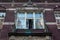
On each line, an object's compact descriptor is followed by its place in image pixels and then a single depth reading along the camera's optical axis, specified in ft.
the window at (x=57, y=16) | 26.97
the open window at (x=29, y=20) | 25.75
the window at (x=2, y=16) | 26.74
